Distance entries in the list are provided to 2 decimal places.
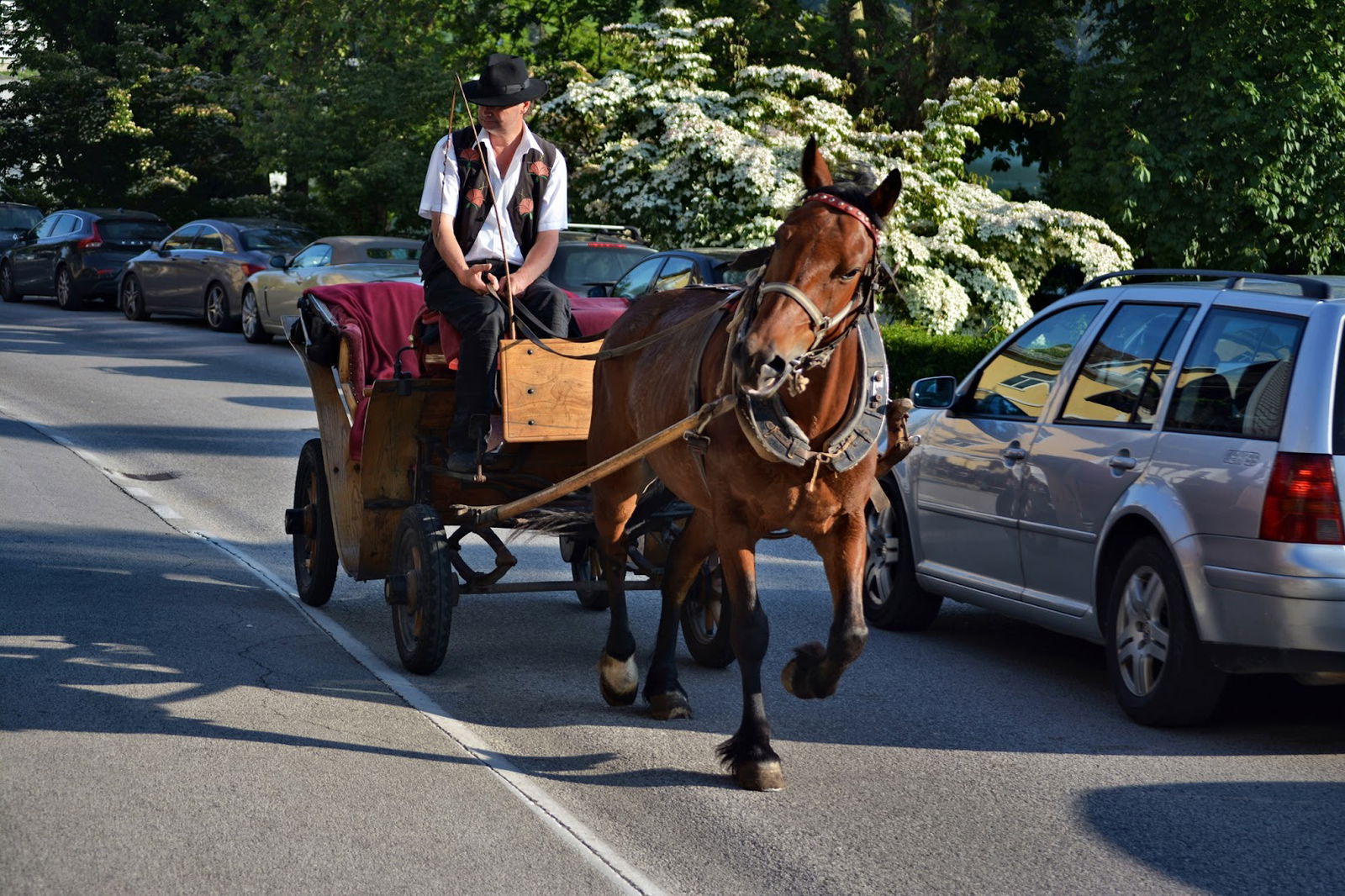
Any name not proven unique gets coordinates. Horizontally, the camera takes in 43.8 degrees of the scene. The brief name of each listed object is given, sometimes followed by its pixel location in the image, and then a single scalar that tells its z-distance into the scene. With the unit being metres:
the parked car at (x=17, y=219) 39.00
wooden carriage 7.39
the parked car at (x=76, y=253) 31.00
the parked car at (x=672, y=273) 15.73
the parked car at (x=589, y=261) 18.86
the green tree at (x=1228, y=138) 26.08
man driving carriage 7.56
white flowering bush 22.73
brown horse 5.33
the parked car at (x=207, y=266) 26.55
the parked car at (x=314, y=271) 22.97
